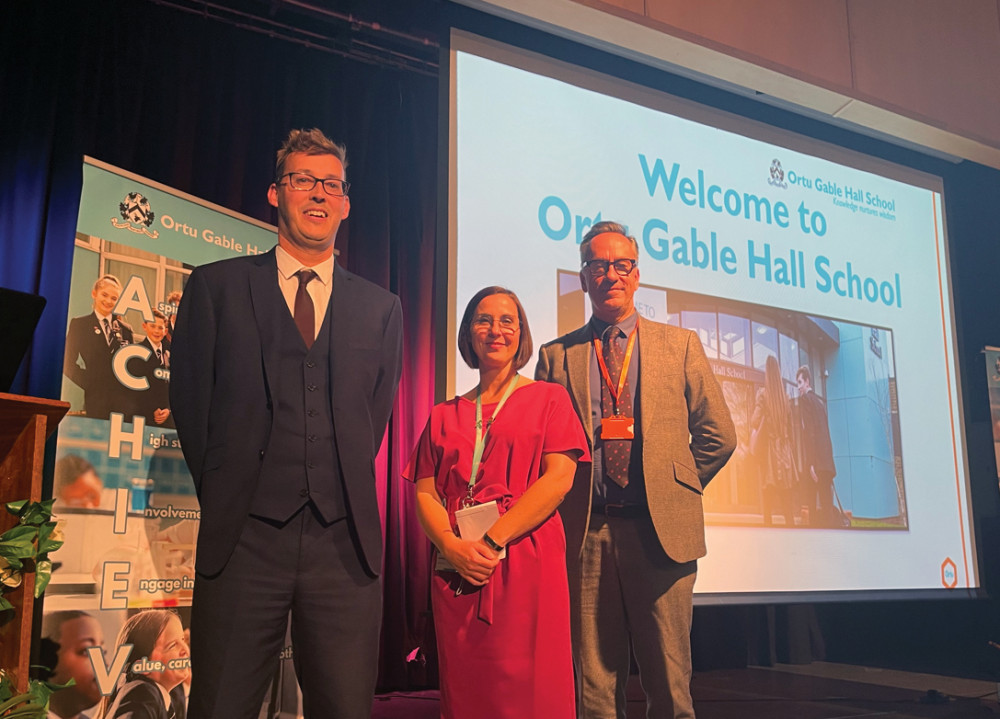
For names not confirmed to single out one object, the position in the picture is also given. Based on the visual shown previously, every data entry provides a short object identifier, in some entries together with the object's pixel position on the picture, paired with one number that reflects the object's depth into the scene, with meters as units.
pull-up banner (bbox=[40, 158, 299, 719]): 2.62
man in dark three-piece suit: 2.25
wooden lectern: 1.74
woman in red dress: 2.61
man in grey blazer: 2.93
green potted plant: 1.69
